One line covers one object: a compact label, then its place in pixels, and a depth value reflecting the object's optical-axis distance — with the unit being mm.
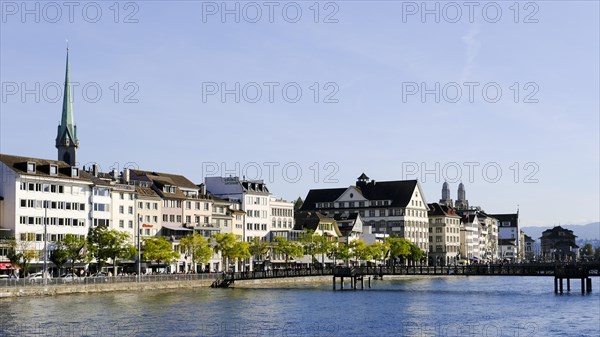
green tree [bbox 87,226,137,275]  103812
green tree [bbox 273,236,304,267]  134375
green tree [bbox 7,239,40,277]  95250
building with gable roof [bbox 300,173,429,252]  188375
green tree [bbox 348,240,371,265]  148500
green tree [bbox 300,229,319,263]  139625
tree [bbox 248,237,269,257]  132375
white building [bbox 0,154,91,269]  101188
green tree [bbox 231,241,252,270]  122800
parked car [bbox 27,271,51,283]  84750
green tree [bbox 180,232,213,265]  116375
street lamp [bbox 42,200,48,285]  88075
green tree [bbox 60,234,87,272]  101188
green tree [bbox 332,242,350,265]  143500
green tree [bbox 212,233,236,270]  122562
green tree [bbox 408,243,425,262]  171000
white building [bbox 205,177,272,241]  141625
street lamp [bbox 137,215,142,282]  99188
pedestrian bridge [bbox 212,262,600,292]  103125
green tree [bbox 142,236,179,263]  109375
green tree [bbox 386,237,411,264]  162750
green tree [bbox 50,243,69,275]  100062
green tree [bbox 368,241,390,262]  152375
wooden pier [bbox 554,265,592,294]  102125
